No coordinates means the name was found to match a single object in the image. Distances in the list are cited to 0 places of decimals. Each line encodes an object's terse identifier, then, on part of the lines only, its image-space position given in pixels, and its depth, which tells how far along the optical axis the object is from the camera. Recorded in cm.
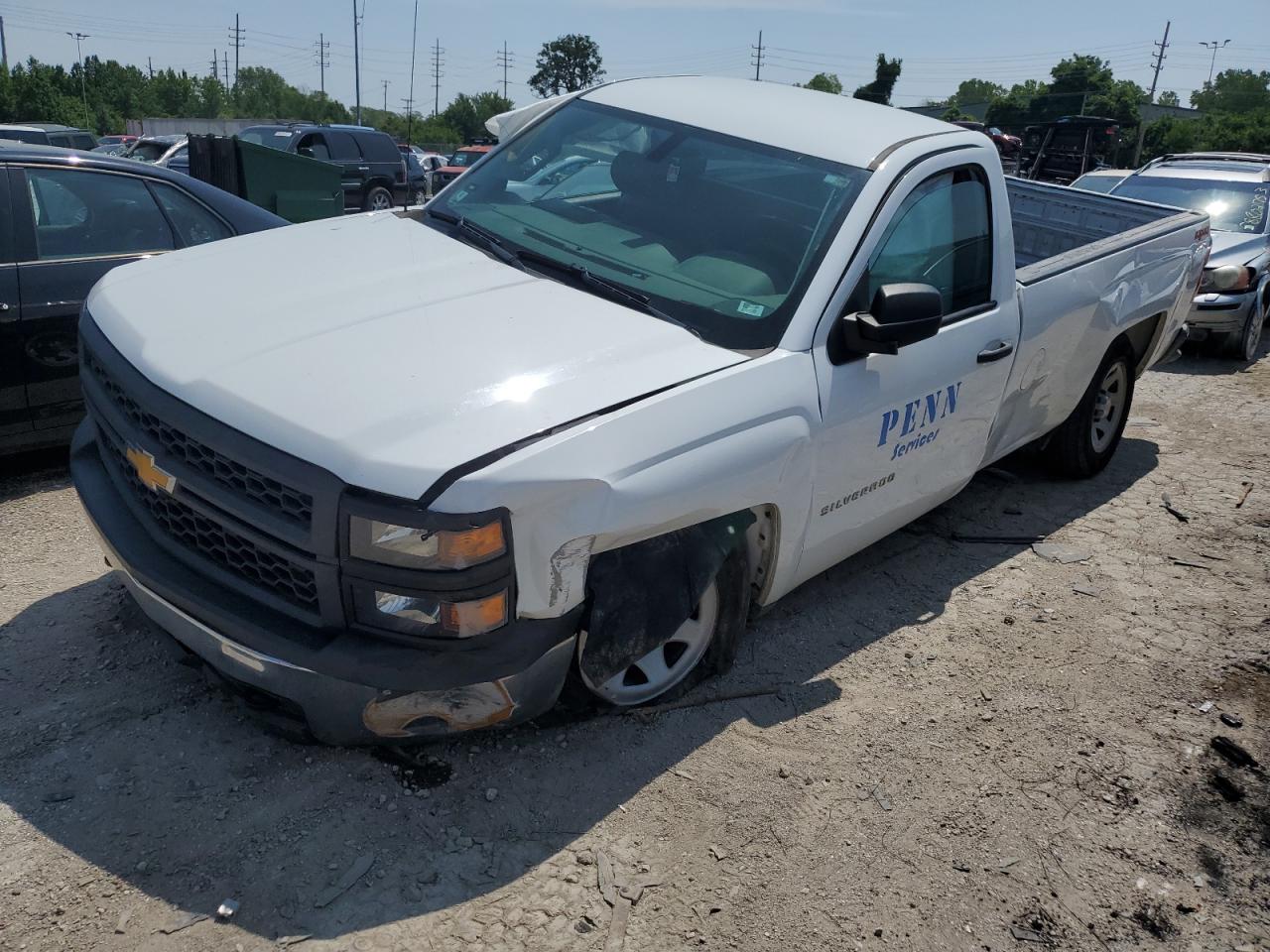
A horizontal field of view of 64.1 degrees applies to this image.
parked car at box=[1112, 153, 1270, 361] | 899
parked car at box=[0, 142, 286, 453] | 448
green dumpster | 928
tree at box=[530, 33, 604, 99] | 9312
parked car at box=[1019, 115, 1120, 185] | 2486
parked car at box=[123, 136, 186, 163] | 2236
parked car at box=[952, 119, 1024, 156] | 2604
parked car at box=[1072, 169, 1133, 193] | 1127
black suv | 1931
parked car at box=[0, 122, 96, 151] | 1550
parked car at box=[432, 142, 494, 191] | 2256
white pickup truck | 251
